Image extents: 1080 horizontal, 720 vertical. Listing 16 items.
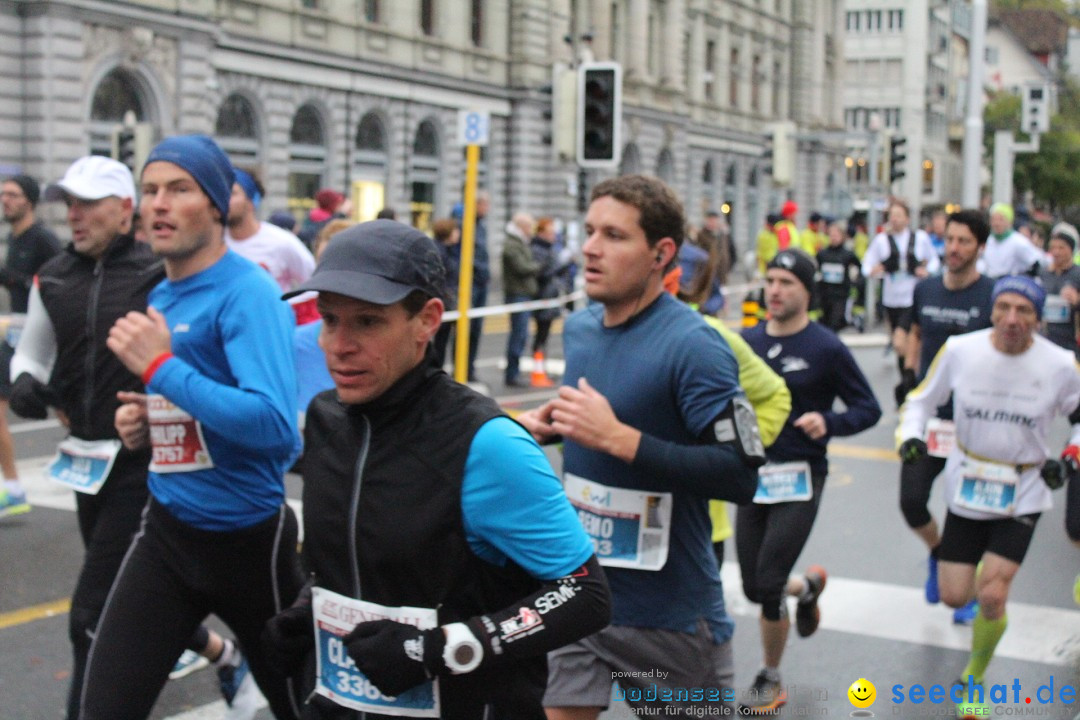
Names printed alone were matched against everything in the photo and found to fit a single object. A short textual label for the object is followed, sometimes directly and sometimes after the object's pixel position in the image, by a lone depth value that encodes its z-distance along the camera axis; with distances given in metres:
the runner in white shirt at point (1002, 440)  5.34
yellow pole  9.34
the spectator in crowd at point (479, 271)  15.92
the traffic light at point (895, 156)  26.34
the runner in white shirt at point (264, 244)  7.16
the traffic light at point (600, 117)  12.84
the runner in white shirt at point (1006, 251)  13.29
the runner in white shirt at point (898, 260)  15.55
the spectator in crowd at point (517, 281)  15.87
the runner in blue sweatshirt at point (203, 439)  3.50
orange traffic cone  15.93
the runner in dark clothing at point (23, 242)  9.01
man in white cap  4.28
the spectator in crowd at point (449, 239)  14.80
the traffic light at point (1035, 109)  27.95
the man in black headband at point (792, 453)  5.36
